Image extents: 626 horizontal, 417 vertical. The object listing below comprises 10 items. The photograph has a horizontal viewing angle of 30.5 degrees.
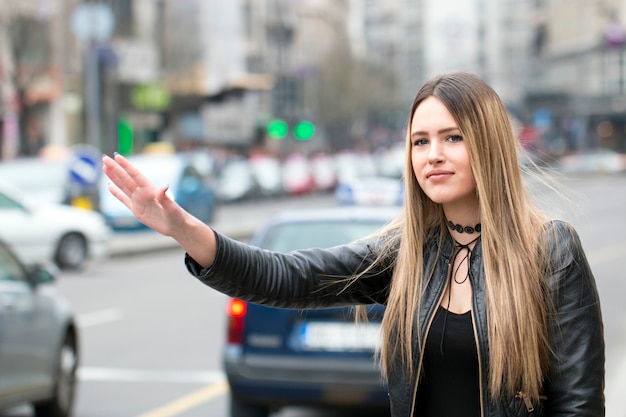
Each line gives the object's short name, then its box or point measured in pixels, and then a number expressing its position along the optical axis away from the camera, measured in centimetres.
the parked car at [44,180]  2338
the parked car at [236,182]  4306
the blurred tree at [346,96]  7519
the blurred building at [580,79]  9388
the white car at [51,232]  1762
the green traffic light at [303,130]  4438
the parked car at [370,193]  2639
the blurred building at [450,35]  10306
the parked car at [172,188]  2592
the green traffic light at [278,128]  4416
